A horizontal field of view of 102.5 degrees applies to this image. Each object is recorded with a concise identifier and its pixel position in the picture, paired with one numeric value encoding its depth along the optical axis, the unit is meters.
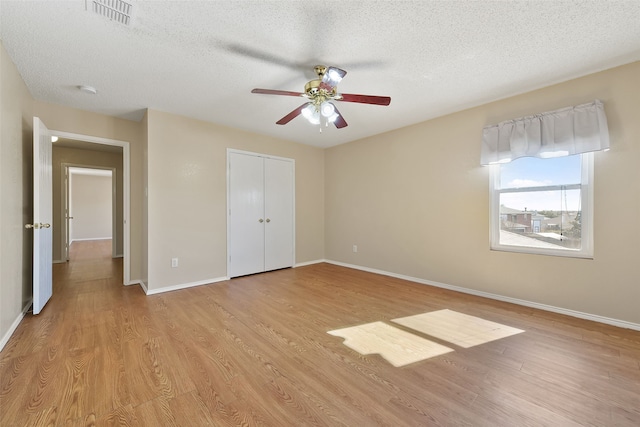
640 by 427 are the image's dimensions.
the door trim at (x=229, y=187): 4.12
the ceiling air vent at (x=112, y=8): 1.66
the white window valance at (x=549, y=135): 2.46
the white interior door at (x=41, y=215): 2.55
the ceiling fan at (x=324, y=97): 2.11
